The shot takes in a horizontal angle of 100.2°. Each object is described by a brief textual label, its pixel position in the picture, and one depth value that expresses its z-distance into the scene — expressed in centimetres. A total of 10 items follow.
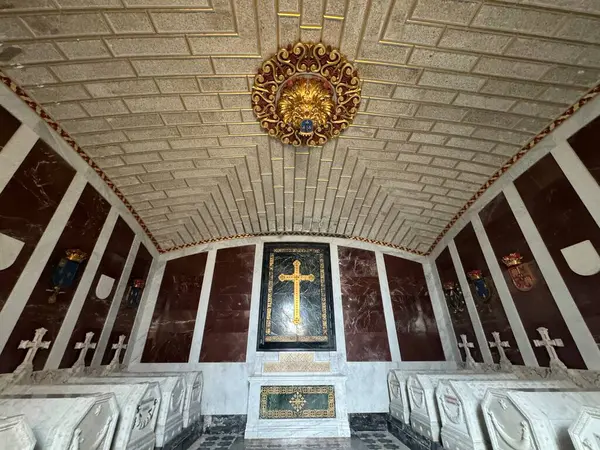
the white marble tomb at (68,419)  190
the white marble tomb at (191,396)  420
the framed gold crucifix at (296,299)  551
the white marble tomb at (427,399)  353
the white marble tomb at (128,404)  266
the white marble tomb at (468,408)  280
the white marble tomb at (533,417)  200
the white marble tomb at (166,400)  338
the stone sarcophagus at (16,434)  162
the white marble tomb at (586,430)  173
